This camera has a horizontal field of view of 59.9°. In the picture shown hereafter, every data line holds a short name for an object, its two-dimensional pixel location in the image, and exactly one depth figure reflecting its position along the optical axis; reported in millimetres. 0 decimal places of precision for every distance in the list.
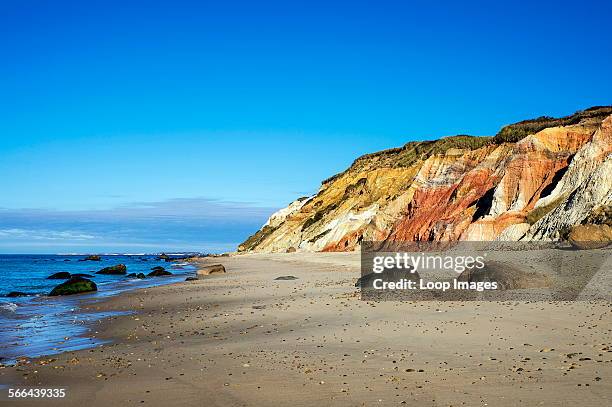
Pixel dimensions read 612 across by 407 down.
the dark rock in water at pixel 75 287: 27484
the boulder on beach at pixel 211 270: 41069
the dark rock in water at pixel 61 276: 46466
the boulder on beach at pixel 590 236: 24750
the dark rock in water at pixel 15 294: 27702
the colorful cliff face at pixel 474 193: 34000
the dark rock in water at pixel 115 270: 55150
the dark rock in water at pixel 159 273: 47794
